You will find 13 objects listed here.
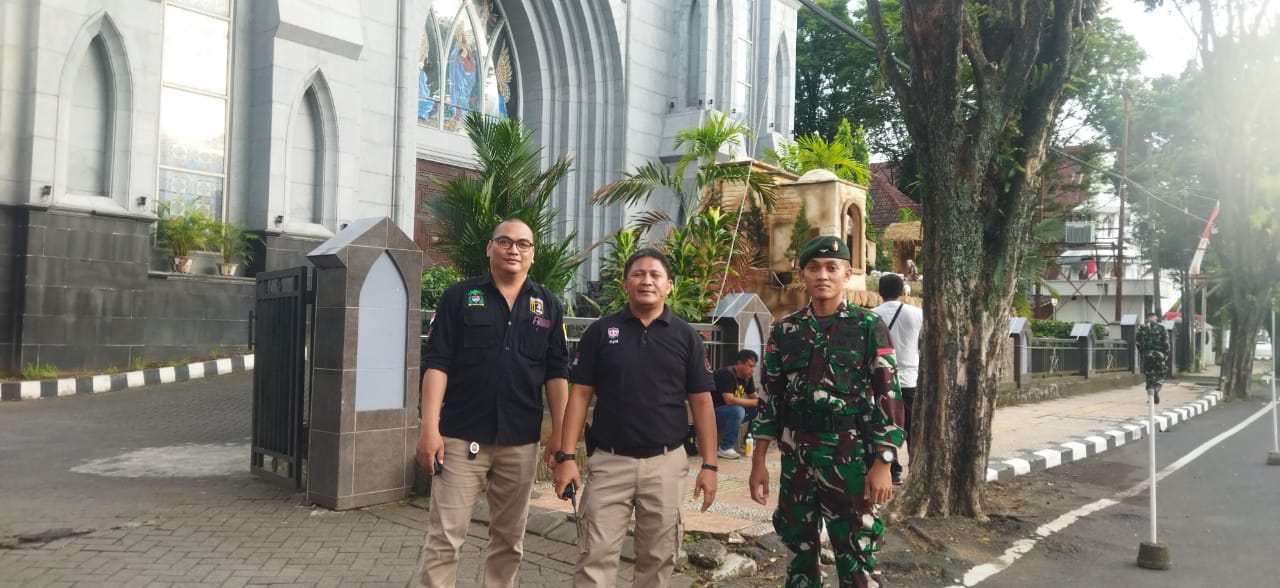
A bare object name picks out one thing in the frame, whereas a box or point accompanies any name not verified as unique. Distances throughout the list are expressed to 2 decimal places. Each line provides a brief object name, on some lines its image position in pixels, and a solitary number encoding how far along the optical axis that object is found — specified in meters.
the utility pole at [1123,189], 28.25
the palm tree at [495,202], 8.53
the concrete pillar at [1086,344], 20.89
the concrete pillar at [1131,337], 25.17
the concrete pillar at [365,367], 5.84
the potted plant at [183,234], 13.44
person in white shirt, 7.30
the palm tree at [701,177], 12.11
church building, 12.05
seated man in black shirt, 8.51
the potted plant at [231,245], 13.88
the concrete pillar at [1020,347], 16.47
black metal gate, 6.36
